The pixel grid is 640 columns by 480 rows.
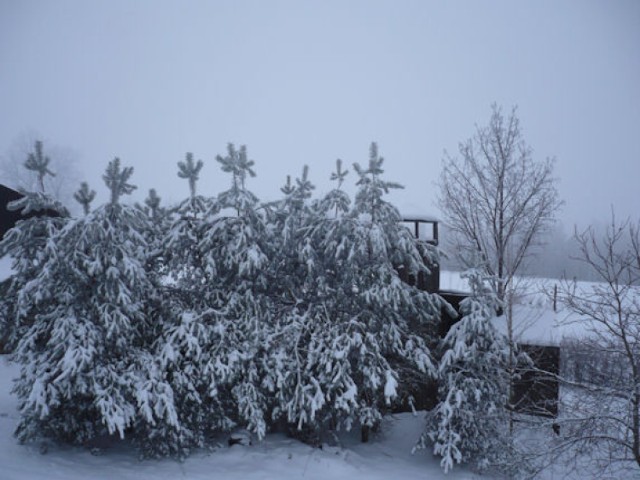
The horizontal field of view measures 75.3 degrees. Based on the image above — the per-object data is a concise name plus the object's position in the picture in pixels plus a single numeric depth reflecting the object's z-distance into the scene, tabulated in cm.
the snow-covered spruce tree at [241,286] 894
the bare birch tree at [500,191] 1589
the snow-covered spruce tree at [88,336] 759
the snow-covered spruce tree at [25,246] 812
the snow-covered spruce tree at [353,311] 926
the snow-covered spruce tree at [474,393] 937
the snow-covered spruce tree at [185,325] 859
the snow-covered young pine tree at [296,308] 921
